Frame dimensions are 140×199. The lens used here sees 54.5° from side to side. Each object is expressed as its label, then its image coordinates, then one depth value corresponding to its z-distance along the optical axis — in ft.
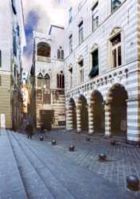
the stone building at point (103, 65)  24.62
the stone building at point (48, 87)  50.12
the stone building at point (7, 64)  38.09
